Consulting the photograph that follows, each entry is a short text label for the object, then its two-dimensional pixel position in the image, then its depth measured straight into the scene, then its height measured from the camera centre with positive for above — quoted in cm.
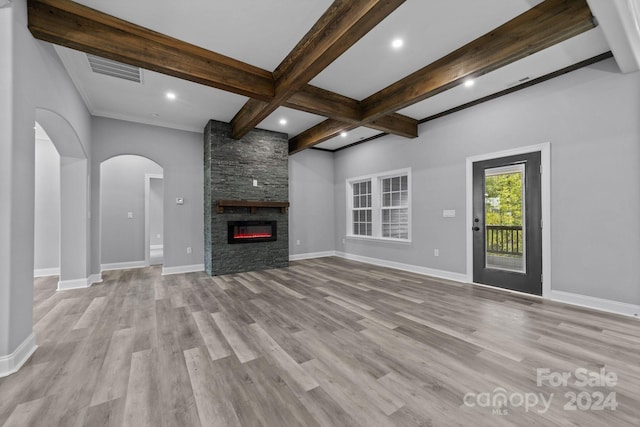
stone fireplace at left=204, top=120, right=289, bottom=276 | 504 +31
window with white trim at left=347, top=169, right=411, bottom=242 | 561 +19
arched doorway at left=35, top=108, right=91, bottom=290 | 402 -5
